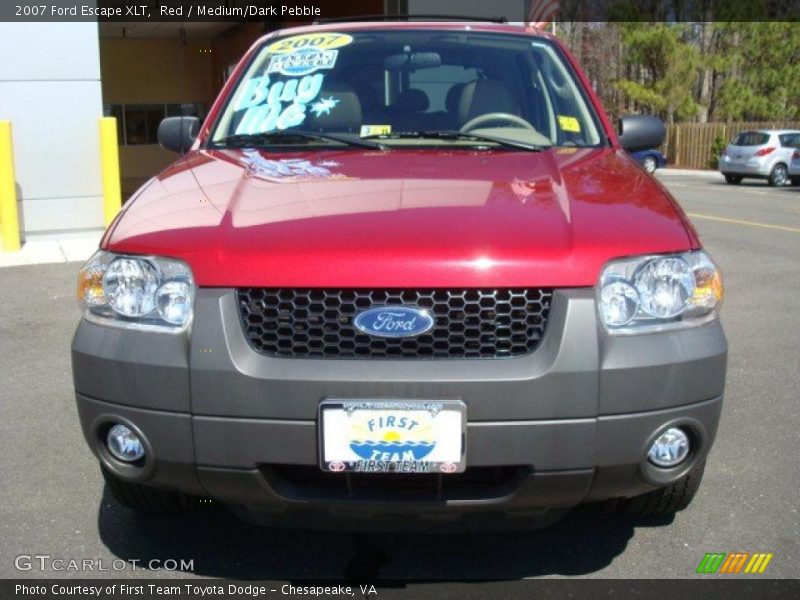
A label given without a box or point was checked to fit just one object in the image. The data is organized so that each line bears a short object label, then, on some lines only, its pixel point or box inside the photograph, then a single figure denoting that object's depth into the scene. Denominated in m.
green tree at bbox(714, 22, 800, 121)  34.81
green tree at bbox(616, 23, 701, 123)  34.16
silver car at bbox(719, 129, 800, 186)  24.00
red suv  2.39
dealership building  10.66
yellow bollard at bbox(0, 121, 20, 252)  10.11
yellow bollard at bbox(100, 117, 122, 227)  10.96
